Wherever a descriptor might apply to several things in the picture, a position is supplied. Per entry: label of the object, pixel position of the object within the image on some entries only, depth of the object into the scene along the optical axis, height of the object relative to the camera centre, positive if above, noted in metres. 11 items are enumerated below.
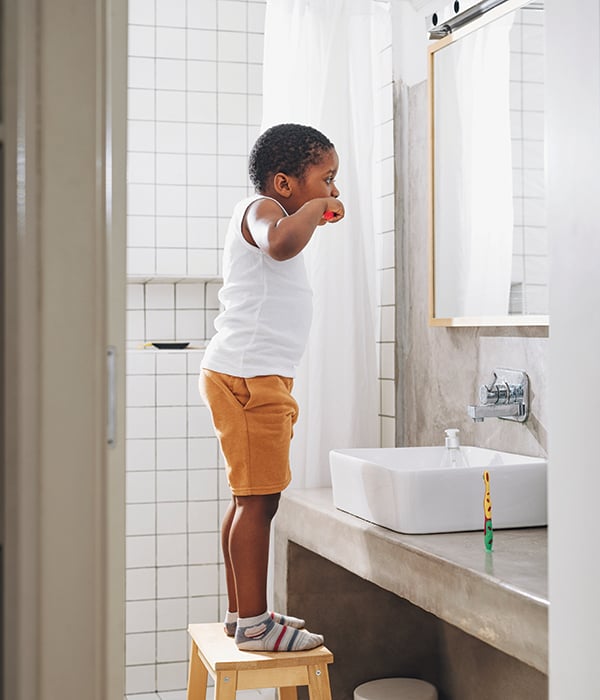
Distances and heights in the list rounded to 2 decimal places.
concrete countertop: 1.62 -0.44
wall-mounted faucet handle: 2.43 -0.11
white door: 1.01 +0.00
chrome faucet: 2.41 -0.12
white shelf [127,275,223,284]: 3.41 +0.25
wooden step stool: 2.19 -0.73
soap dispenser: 2.54 -0.27
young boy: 2.26 -0.07
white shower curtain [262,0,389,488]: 2.92 +0.40
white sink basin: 2.09 -0.32
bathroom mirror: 2.44 +0.48
